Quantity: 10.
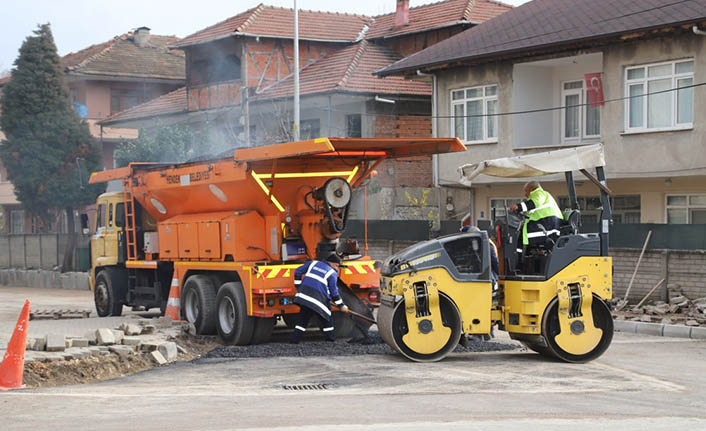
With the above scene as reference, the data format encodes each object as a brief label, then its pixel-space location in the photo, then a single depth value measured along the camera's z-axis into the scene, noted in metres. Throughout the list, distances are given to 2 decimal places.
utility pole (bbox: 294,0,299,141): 27.31
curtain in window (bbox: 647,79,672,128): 22.80
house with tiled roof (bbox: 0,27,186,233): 46.28
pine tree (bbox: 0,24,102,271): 35.88
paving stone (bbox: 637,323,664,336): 16.95
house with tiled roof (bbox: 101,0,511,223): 33.88
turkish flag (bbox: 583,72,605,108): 24.09
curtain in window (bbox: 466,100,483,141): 27.16
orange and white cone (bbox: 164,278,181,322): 16.34
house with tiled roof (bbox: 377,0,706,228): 22.41
